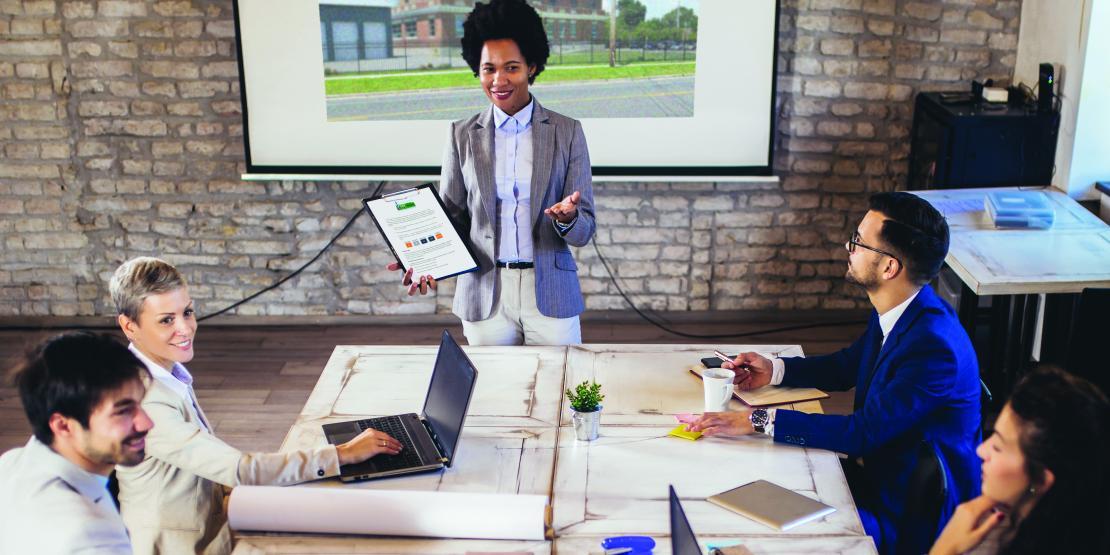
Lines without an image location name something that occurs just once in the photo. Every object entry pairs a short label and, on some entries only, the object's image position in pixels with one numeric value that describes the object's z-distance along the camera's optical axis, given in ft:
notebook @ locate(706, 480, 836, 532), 7.11
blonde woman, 7.55
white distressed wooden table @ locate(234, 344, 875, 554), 7.03
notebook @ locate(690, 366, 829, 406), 9.08
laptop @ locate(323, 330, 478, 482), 7.97
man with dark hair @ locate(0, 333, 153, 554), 5.67
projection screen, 16.31
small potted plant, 8.30
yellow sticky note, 8.38
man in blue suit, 8.08
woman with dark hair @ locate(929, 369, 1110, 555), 5.37
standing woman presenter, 10.87
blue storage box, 12.97
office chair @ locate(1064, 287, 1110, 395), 10.46
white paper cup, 8.73
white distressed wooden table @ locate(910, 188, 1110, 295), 11.07
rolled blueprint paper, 6.95
